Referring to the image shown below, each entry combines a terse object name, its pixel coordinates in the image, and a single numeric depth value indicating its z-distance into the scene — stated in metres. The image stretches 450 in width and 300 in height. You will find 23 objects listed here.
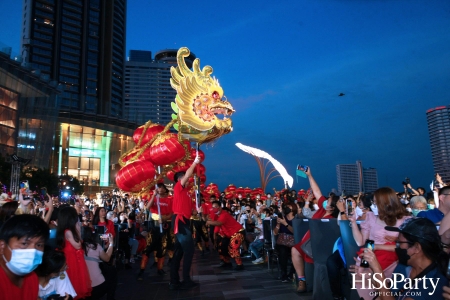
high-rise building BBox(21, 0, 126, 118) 70.56
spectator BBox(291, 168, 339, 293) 5.51
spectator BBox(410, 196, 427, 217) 5.82
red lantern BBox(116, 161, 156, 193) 9.42
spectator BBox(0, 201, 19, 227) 5.17
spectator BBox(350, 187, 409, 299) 3.27
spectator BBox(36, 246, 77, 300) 2.89
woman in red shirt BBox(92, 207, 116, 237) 6.43
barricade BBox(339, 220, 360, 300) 4.05
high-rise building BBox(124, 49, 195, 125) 131.25
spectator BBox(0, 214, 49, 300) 2.04
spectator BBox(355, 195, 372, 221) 6.43
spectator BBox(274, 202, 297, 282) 6.71
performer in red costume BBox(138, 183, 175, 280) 7.75
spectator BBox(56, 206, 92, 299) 3.68
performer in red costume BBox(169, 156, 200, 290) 6.30
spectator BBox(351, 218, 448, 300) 2.18
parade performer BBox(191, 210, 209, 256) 11.30
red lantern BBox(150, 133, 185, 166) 9.54
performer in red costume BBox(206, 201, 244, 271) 8.26
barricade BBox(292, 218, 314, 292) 5.72
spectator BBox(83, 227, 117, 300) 4.19
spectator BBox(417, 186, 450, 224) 3.62
